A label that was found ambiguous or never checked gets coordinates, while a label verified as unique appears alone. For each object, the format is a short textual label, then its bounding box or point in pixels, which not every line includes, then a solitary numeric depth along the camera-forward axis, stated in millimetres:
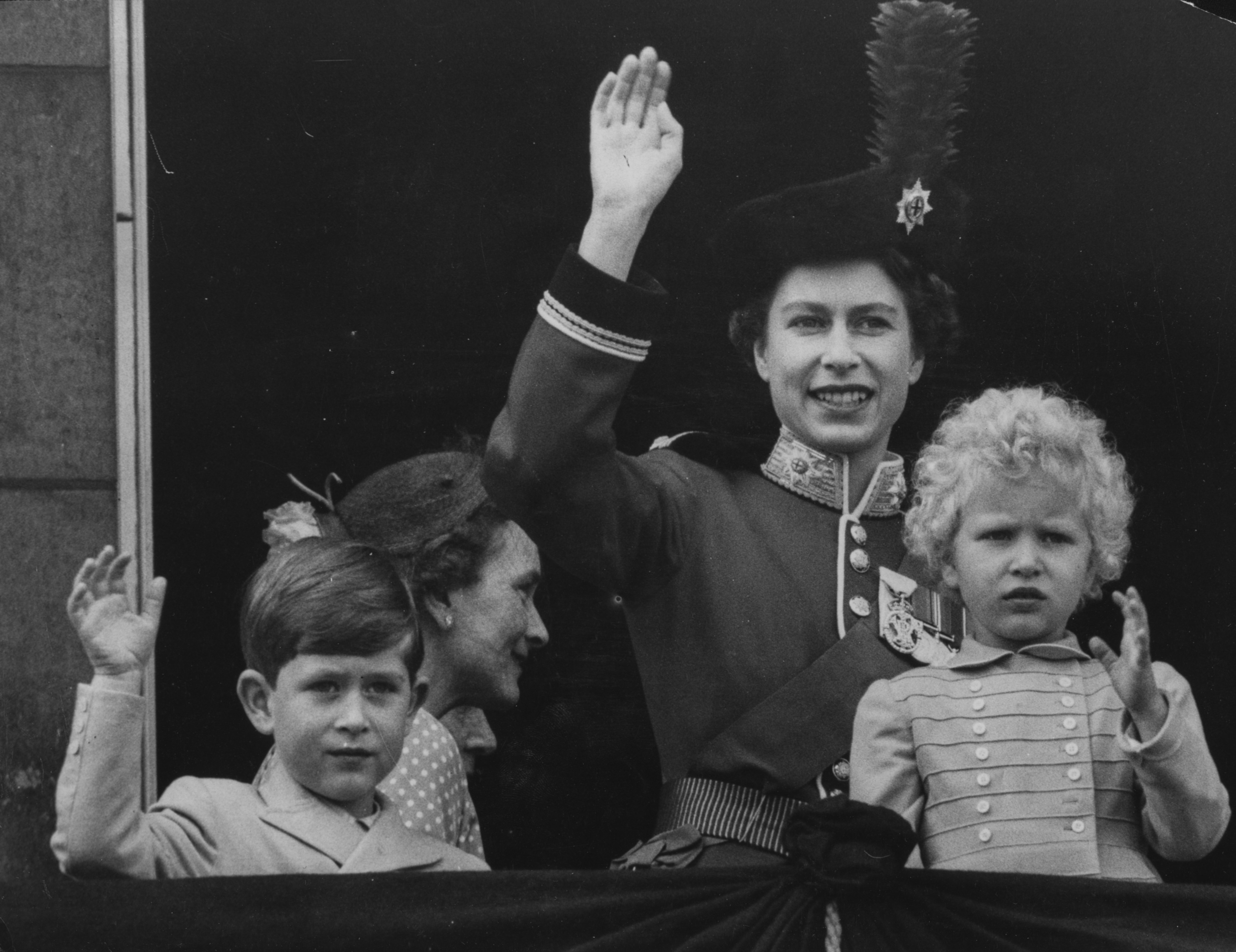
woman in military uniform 4906
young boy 4648
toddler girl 4789
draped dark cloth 4594
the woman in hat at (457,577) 5195
